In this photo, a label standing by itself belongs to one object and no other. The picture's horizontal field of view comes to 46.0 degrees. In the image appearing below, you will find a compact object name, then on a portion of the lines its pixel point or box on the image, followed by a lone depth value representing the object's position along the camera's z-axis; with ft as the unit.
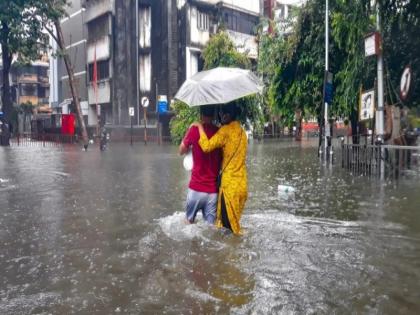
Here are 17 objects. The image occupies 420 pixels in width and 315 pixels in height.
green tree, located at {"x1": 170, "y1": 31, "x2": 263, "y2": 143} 106.83
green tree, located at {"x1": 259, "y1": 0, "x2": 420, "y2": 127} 41.01
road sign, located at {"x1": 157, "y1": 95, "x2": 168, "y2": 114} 124.26
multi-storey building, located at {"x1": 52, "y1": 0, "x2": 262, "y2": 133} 127.85
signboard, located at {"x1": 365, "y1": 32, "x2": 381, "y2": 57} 40.24
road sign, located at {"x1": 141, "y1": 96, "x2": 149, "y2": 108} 113.39
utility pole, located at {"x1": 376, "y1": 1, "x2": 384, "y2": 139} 41.61
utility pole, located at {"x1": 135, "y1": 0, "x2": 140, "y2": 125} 129.08
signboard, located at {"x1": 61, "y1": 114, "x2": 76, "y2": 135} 127.24
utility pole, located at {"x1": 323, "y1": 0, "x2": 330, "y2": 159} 58.44
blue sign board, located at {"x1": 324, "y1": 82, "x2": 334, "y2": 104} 57.26
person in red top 19.34
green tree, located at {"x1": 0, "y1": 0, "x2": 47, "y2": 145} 99.85
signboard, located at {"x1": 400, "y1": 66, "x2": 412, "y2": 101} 37.65
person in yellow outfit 19.21
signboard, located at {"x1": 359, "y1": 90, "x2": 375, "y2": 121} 43.37
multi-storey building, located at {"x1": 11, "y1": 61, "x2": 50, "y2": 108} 203.72
